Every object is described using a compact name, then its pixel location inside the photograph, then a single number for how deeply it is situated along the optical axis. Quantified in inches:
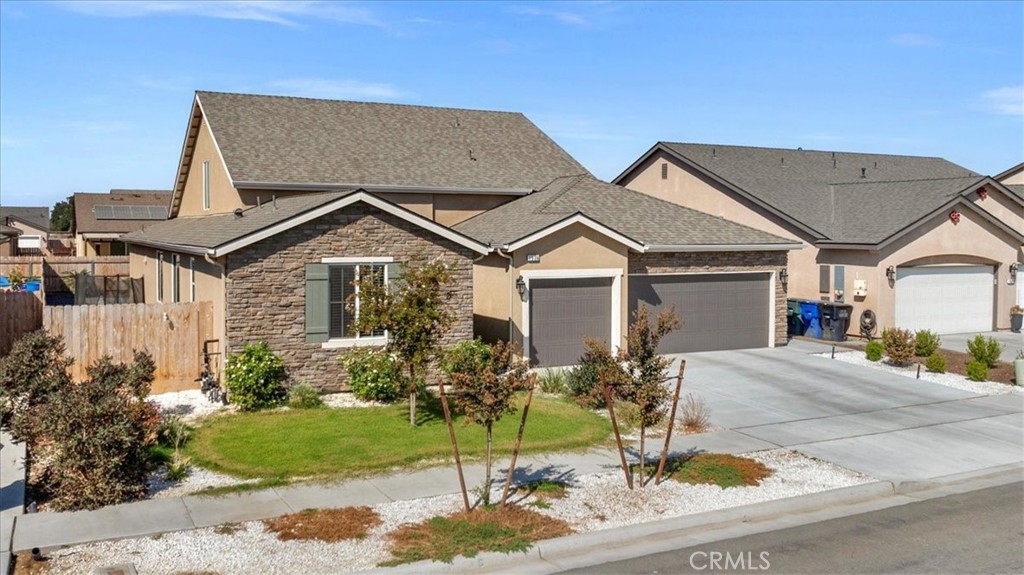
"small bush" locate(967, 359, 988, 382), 769.6
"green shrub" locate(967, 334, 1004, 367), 815.7
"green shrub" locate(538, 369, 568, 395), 721.0
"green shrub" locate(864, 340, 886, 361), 853.8
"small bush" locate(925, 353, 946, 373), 797.2
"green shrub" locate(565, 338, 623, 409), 673.6
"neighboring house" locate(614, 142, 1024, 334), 1015.6
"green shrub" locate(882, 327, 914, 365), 824.9
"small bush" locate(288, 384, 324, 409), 647.1
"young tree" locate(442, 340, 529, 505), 406.6
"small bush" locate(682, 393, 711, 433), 596.1
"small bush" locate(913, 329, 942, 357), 855.1
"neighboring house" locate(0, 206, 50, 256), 2564.0
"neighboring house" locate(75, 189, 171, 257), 1802.4
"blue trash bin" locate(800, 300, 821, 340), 1019.3
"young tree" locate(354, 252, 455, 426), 569.9
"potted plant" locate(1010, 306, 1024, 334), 1093.1
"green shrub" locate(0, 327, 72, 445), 522.9
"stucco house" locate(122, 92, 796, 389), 680.4
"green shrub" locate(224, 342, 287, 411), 630.5
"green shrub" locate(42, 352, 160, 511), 422.3
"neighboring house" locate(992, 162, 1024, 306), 1370.6
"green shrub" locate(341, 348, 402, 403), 658.8
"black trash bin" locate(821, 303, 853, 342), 995.9
